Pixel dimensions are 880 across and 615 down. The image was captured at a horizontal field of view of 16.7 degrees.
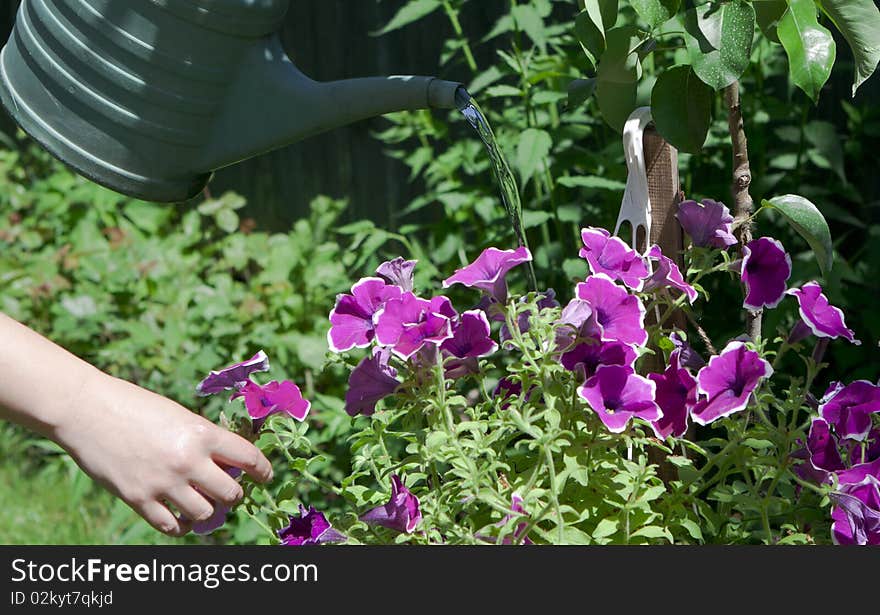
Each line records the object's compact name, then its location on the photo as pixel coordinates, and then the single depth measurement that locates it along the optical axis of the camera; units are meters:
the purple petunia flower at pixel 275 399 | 2.30
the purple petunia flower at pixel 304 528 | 2.32
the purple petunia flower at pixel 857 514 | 2.24
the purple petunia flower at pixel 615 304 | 2.25
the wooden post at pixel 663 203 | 2.42
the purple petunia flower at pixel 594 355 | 2.25
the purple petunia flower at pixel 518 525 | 2.23
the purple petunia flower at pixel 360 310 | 2.29
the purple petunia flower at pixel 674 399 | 2.29
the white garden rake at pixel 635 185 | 2.39
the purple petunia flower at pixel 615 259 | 2.29
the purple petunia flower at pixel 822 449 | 2.28
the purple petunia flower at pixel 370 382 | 2.31
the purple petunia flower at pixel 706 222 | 2.36
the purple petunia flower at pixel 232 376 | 2.31
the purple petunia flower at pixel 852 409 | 2.29
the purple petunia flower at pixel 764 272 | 2.34
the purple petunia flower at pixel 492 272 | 2.26
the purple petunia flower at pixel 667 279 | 2.30
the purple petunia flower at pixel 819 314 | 2.31
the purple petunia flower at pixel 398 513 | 2.22
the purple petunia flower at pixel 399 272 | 2.32
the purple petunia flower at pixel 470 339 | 2.29
